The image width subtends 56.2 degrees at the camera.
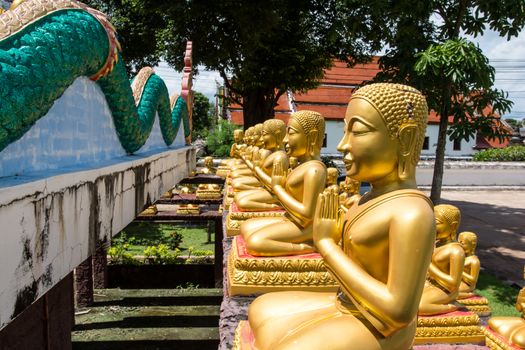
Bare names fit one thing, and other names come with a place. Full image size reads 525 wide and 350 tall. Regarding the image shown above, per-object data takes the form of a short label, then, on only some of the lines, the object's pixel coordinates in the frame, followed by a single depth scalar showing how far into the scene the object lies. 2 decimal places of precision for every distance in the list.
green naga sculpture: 2.44
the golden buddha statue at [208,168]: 12.13
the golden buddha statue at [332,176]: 5.31
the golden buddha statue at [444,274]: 3.44
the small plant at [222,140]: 22.33
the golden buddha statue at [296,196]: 3.80
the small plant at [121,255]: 9.69
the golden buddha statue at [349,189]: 6.05
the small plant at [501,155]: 26.00
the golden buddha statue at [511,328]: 3.36
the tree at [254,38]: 13.19
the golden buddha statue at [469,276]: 4.32
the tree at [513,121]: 72.94
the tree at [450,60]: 8.22
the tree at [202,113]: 42.39
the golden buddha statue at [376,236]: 2.04
